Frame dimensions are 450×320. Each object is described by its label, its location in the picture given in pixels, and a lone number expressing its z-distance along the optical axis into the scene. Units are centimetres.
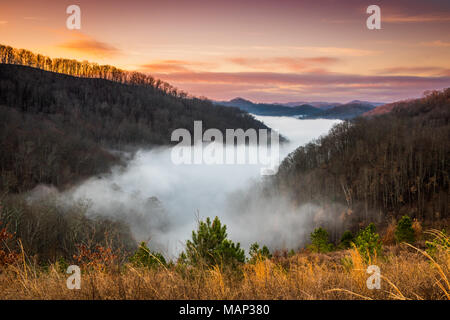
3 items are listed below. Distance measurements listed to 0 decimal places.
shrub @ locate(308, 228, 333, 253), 2774
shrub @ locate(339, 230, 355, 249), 2906
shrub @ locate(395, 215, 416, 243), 2591
